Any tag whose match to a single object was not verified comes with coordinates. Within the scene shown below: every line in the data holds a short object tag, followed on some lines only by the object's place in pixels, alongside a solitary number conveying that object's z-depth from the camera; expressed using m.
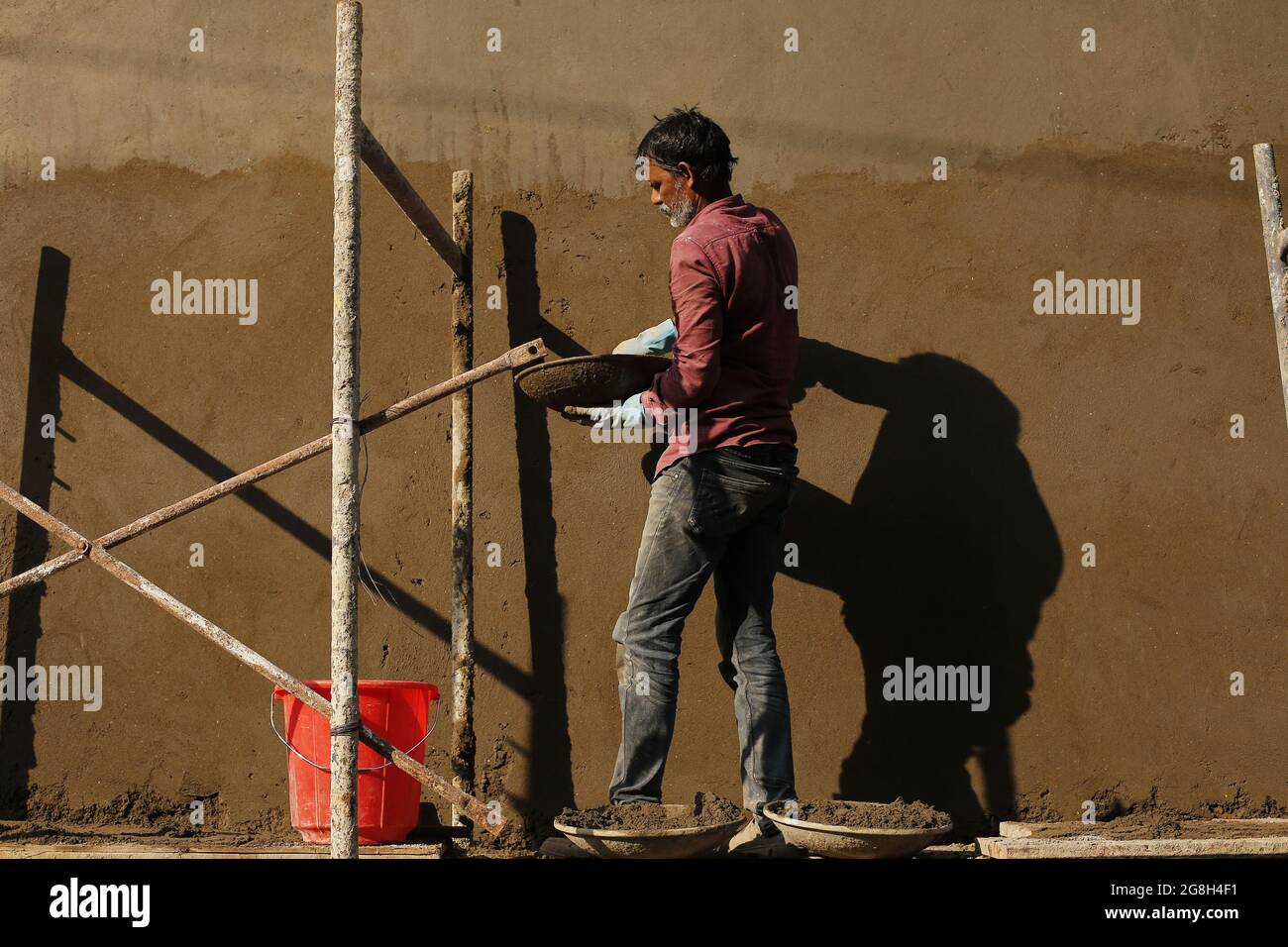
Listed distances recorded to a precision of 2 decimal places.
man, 7.57
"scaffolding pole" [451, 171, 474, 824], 8.95
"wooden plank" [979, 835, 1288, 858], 7.46
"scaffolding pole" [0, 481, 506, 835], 7.30
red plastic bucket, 8.02
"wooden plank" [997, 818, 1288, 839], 8.31
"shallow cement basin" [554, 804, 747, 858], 7.02
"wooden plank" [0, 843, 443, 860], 7.87
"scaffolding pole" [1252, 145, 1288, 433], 7.69
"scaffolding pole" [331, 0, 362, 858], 7.09
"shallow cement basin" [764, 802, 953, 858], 7.11
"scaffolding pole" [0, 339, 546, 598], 7.38
